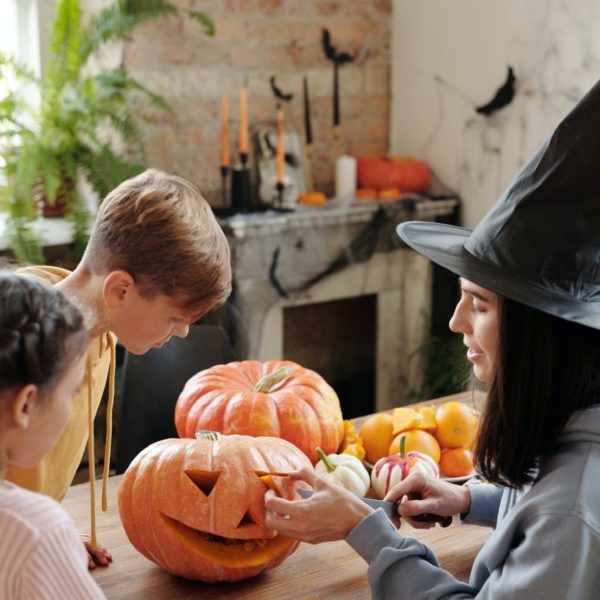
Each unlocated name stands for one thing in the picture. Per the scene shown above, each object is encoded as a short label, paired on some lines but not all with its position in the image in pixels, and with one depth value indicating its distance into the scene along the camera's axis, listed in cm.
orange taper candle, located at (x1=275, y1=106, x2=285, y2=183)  334
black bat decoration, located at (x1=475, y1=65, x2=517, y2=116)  338
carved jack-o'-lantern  149
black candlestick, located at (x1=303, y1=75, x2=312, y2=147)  362
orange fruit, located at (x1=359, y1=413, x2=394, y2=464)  193
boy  147
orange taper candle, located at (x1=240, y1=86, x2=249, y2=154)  325
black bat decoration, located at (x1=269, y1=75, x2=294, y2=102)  353
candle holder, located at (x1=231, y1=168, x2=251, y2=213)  332
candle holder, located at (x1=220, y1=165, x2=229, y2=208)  333
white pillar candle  364
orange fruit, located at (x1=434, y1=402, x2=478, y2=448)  192
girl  97
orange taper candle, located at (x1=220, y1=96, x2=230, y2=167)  329
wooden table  149
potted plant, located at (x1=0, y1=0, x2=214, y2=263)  292
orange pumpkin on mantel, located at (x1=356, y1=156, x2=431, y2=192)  368
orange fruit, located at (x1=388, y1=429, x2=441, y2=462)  187
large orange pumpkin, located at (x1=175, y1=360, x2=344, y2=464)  187
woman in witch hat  118
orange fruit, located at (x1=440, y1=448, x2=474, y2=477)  188
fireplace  333
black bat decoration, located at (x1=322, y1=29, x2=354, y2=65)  363
